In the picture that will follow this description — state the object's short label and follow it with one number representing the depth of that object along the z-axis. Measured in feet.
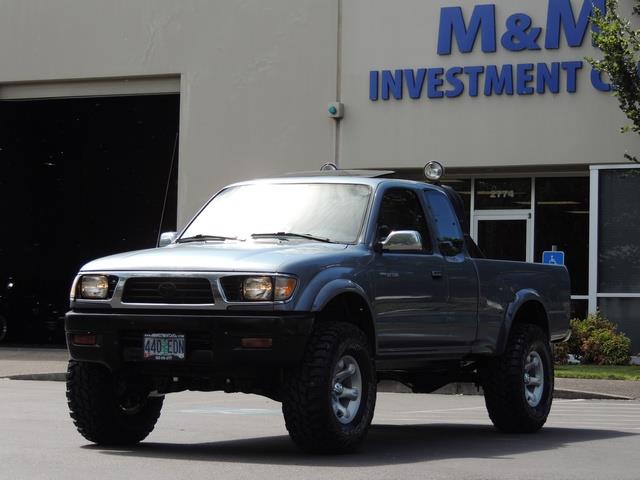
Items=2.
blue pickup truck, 30.94
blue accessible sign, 75.36
